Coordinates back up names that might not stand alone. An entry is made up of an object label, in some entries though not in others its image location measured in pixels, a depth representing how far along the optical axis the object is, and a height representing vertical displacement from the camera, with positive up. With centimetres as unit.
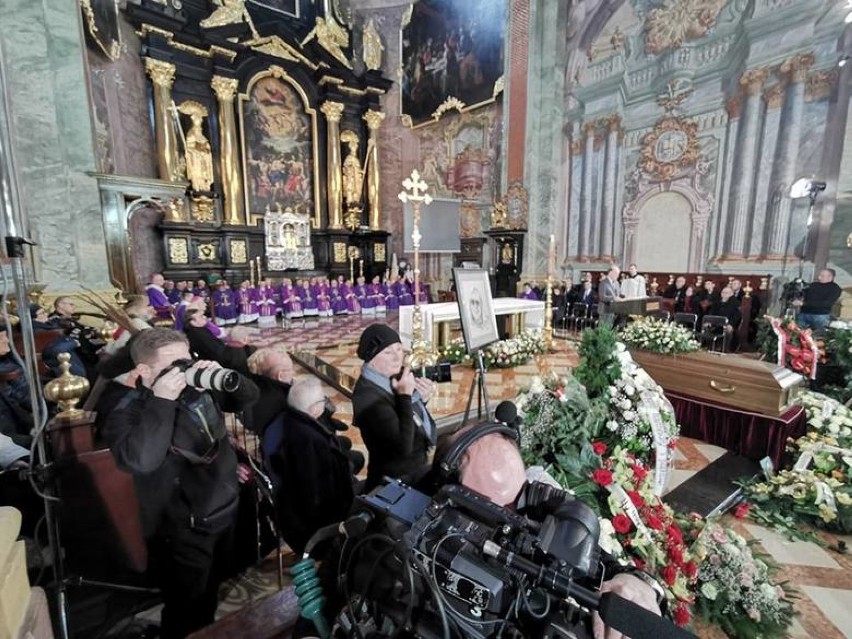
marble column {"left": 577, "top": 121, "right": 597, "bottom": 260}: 1177 +195
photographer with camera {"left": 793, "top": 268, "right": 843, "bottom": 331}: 661 -71
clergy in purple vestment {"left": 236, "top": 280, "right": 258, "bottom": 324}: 1199 -141
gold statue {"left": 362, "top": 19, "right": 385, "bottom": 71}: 1670 +904
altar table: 694 -107
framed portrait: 347 -46
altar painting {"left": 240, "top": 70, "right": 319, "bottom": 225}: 1458 +435
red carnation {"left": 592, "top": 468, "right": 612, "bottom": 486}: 186 -104
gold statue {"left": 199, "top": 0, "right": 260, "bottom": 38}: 1322 +845
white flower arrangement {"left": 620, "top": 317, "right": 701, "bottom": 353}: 404 -83
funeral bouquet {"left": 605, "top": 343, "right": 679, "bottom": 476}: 220 -90
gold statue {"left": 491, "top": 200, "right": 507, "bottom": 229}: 1321 +149
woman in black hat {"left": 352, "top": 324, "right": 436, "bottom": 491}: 203 -78
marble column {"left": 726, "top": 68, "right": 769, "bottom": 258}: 884 +218
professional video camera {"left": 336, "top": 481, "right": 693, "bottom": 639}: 80 -67
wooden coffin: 336 -113
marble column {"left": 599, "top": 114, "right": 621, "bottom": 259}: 1126 +213
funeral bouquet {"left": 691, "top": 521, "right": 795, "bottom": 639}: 197 -173
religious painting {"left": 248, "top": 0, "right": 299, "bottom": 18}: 1477 +972
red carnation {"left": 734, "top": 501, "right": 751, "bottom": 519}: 291 -188
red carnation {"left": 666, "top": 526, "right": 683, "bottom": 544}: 195 -138
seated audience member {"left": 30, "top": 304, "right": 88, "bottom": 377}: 356 -87
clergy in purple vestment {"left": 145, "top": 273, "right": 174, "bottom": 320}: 801 -92
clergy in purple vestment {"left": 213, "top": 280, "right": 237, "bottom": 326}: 1154 -142
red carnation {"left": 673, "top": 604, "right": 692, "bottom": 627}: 181 -165
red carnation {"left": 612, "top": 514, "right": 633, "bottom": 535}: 177 -121
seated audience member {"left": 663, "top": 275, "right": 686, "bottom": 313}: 966 -84
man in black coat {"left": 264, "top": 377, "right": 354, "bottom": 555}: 198 -108
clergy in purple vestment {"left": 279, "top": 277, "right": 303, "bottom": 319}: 1232 -137
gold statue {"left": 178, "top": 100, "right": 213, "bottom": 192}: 1307 +359
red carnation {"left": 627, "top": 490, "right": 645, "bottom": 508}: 192 -118
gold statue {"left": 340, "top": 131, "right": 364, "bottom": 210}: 1628 +349
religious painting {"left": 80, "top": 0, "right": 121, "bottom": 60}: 837 +552
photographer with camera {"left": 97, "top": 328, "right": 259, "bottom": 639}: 157 -95
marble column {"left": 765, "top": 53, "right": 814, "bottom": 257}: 823 +226
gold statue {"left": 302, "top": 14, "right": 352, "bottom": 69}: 1542 +901
